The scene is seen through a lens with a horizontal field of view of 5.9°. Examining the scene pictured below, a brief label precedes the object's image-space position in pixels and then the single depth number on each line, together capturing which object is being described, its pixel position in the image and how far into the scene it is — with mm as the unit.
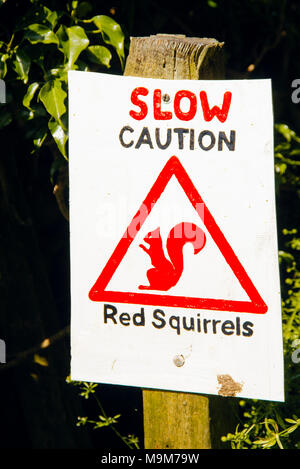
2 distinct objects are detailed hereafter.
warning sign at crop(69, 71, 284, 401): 3495
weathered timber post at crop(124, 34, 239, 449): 3535
